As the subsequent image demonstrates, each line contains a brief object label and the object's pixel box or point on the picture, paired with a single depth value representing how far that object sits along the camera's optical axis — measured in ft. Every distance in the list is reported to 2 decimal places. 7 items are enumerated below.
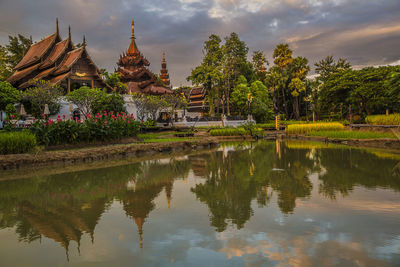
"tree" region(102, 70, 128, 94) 115.03
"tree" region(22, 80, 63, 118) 75.84
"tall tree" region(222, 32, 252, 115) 130.62
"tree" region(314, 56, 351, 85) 166.42
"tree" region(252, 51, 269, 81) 171.94
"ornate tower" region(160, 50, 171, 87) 195.11
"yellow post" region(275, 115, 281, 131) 107.61
